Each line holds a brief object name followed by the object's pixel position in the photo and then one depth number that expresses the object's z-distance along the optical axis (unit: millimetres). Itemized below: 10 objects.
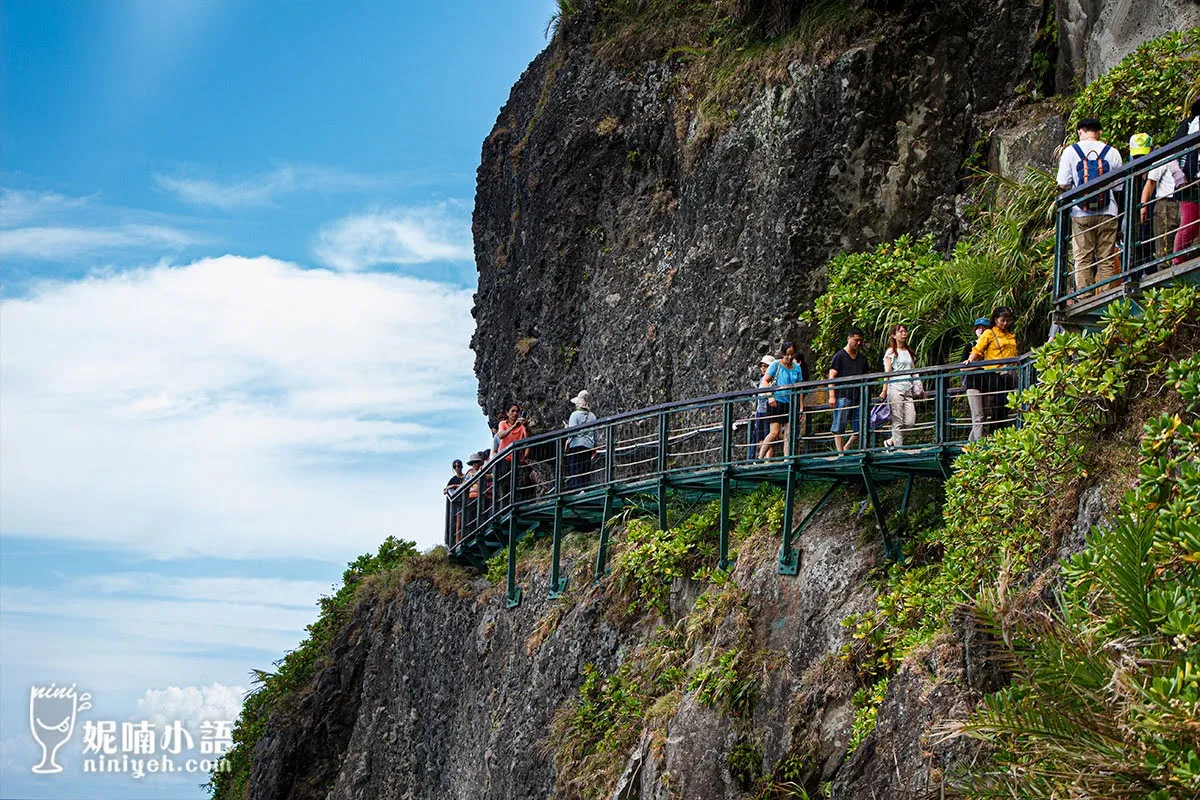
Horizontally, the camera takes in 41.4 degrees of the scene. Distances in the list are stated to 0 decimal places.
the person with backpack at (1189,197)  13539
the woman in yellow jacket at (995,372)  16922
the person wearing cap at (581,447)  24297
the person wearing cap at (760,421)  19969
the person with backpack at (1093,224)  15461
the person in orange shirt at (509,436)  26656
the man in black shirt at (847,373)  18878
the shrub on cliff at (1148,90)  20406
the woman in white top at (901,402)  17703
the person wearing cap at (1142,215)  13977
